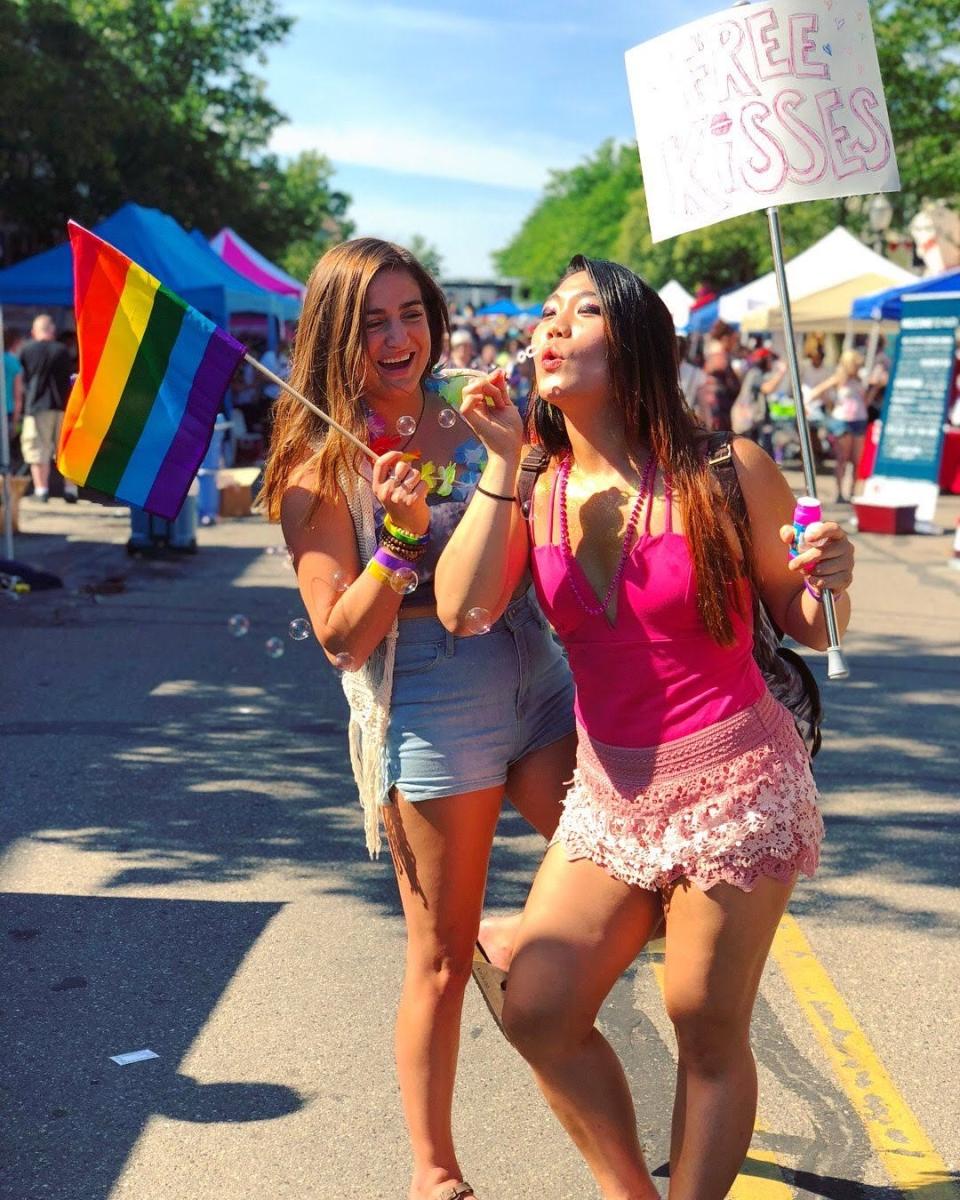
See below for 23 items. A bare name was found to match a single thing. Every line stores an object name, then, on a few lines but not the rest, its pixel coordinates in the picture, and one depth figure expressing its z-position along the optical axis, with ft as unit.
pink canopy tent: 91.91
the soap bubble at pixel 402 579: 9.59
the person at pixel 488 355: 88.39
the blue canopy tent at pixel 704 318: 101.09
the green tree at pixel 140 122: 108.37
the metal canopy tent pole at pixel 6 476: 40.73
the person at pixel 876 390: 74.84
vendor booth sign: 55.42
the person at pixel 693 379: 58.80
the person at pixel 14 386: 55.36
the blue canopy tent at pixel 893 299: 58.18
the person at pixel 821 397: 71.41
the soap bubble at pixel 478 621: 9.46
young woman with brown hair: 10.07
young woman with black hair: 9.07
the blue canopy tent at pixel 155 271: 56.59
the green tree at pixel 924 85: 90.63
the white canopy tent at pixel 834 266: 77.87
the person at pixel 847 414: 60.23
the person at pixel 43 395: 59.41
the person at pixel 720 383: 56.49
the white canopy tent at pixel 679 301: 89.39
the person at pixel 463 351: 58.08
